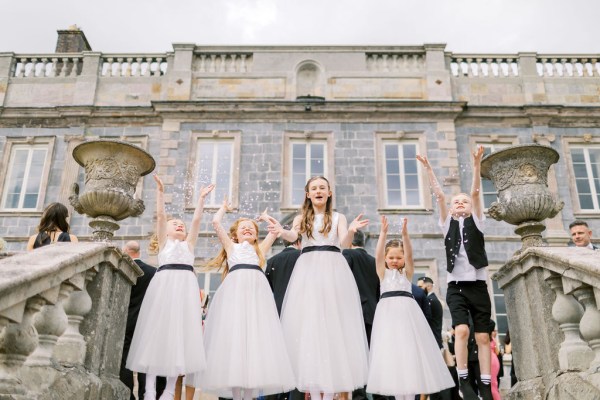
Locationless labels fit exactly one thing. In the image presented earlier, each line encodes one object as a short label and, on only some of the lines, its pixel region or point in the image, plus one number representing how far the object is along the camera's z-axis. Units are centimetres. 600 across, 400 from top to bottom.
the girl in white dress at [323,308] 445
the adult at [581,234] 685
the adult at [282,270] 600
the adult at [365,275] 595
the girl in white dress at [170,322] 455
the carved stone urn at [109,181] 523
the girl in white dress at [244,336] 441
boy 488
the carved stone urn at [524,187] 530
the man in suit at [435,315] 627
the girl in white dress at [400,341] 467
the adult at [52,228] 562
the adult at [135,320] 549
